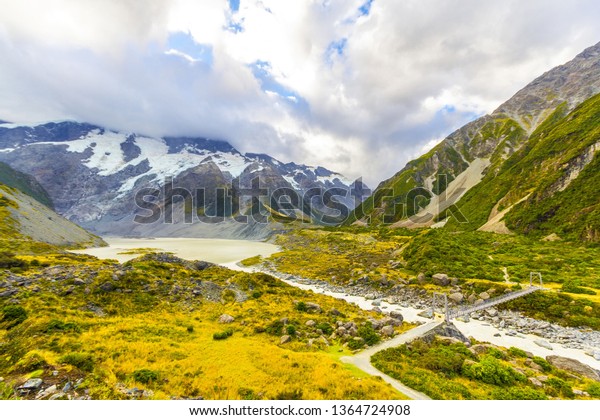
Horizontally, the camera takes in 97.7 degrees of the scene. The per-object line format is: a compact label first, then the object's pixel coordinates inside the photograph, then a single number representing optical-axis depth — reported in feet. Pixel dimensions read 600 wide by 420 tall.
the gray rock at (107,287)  104.22
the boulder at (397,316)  102.70
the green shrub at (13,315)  72.59
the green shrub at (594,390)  53.62
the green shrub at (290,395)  47.50
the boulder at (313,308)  107.14
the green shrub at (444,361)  59.82
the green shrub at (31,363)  48.24
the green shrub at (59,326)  68.03
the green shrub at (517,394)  50.37
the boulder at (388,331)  81.66
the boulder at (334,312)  104.28
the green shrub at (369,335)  77.15
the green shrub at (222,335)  79.41
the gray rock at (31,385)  42.32
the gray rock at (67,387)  42.86
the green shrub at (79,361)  51.13
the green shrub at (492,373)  56.44
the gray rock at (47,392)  41.17
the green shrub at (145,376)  49.52
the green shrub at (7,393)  40.80
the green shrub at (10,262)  127.75
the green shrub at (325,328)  86.98
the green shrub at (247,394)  46.80
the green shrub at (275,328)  86.15
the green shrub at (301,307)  108.58
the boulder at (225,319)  96.17
